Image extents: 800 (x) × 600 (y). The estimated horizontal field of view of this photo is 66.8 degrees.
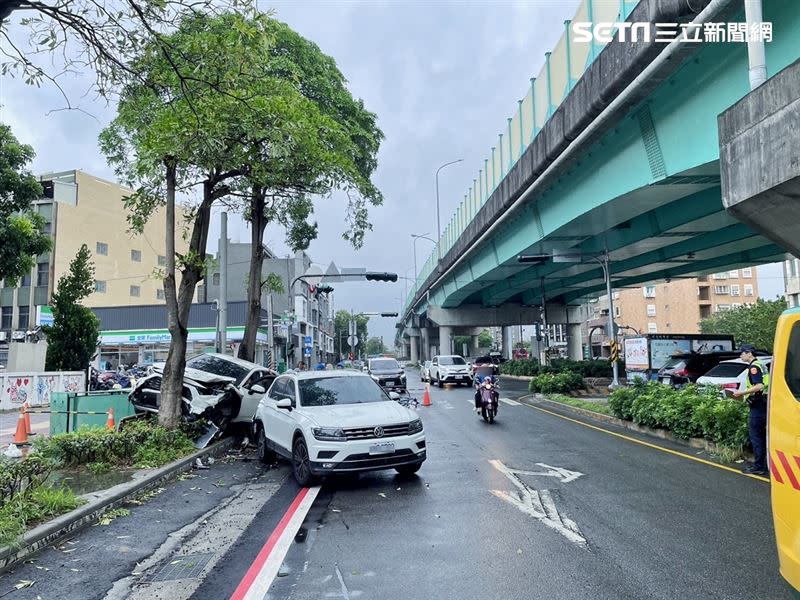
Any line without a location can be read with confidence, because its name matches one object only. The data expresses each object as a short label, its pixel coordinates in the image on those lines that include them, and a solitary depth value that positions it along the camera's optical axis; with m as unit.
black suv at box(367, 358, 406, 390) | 26.11
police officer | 8.40
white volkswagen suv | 8.20
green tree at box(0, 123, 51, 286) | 15.65
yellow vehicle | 3.57
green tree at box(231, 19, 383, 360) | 10.96
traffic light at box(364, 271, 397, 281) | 28.15
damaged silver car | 13.00
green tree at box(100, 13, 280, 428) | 7.30
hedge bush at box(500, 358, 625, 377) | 34.75
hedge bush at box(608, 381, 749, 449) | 10.42
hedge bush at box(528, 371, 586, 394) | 24.44
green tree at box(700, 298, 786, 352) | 47.95
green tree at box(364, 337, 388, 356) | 185.57
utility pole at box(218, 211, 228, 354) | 17.83
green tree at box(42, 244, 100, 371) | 21.23
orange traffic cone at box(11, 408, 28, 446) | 12.35
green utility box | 11.71
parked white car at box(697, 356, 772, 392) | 16.81
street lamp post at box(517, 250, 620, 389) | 21.27
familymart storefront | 47.11
